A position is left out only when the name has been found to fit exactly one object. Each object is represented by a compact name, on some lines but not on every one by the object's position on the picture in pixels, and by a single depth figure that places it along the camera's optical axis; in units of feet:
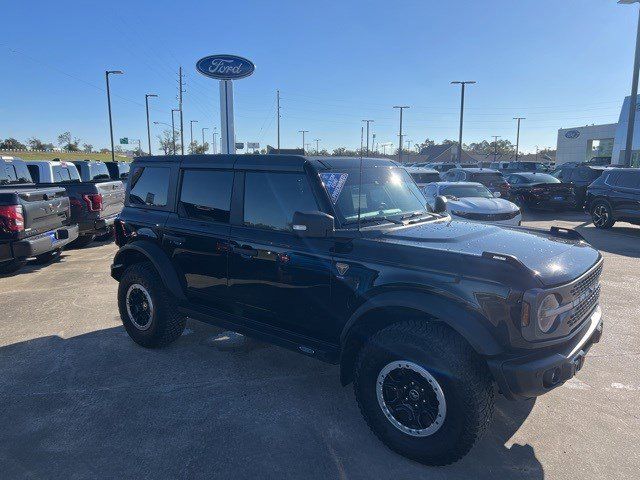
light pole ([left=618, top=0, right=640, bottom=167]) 54.56
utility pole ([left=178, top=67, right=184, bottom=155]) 141.94
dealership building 162.91
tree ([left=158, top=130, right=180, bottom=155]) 214.61
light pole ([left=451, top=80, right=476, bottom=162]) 118.42
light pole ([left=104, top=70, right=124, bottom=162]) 98.63
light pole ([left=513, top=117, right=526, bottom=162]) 219.04
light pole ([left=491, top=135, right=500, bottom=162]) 348.38
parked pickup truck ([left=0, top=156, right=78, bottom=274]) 21.45
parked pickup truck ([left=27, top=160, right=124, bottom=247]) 30.07
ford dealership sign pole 54.13
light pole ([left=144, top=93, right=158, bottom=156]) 129.94
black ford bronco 8.77
